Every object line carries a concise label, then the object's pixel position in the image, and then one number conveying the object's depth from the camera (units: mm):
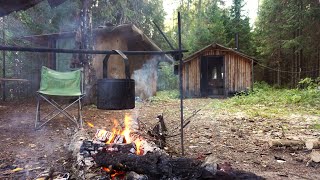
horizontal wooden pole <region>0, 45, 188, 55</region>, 1794
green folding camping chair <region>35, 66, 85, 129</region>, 5531
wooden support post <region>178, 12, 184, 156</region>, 2627
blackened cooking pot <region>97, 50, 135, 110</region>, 2105
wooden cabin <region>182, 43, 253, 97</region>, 16578
